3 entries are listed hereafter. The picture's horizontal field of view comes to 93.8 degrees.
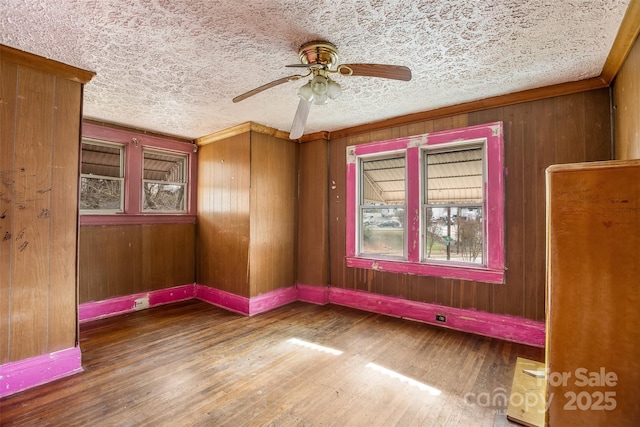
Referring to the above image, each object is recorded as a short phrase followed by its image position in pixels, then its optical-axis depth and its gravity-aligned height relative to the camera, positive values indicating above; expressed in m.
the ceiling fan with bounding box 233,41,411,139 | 1.99 +0.99
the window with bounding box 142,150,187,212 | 4.53 +0.55
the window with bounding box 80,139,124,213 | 3.93 +0.54
